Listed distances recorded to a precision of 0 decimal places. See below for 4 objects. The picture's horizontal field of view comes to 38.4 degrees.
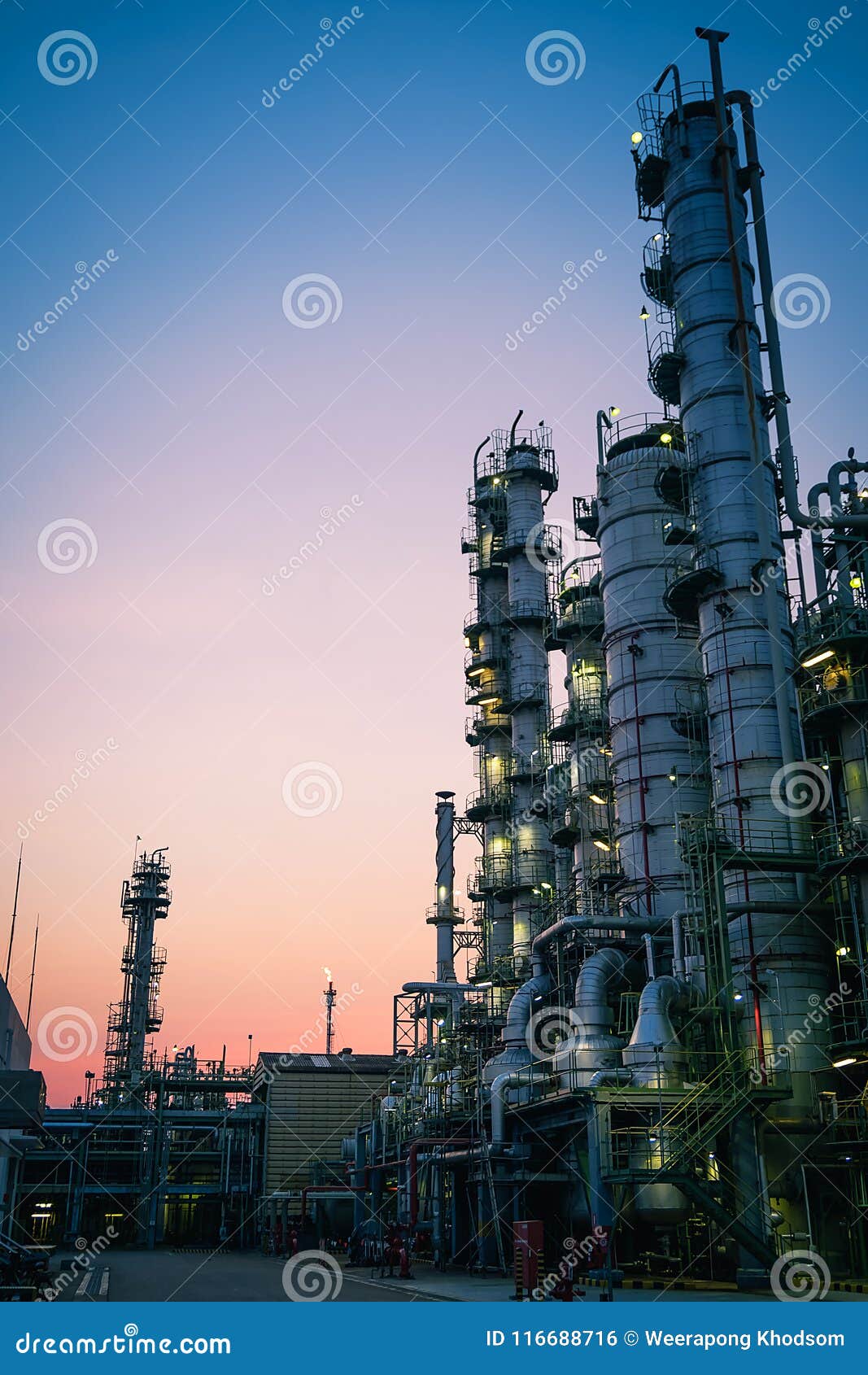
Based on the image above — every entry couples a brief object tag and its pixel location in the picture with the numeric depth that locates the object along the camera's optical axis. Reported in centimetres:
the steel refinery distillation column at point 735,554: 3338
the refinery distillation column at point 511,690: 6059
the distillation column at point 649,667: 3984
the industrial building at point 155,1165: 5909
